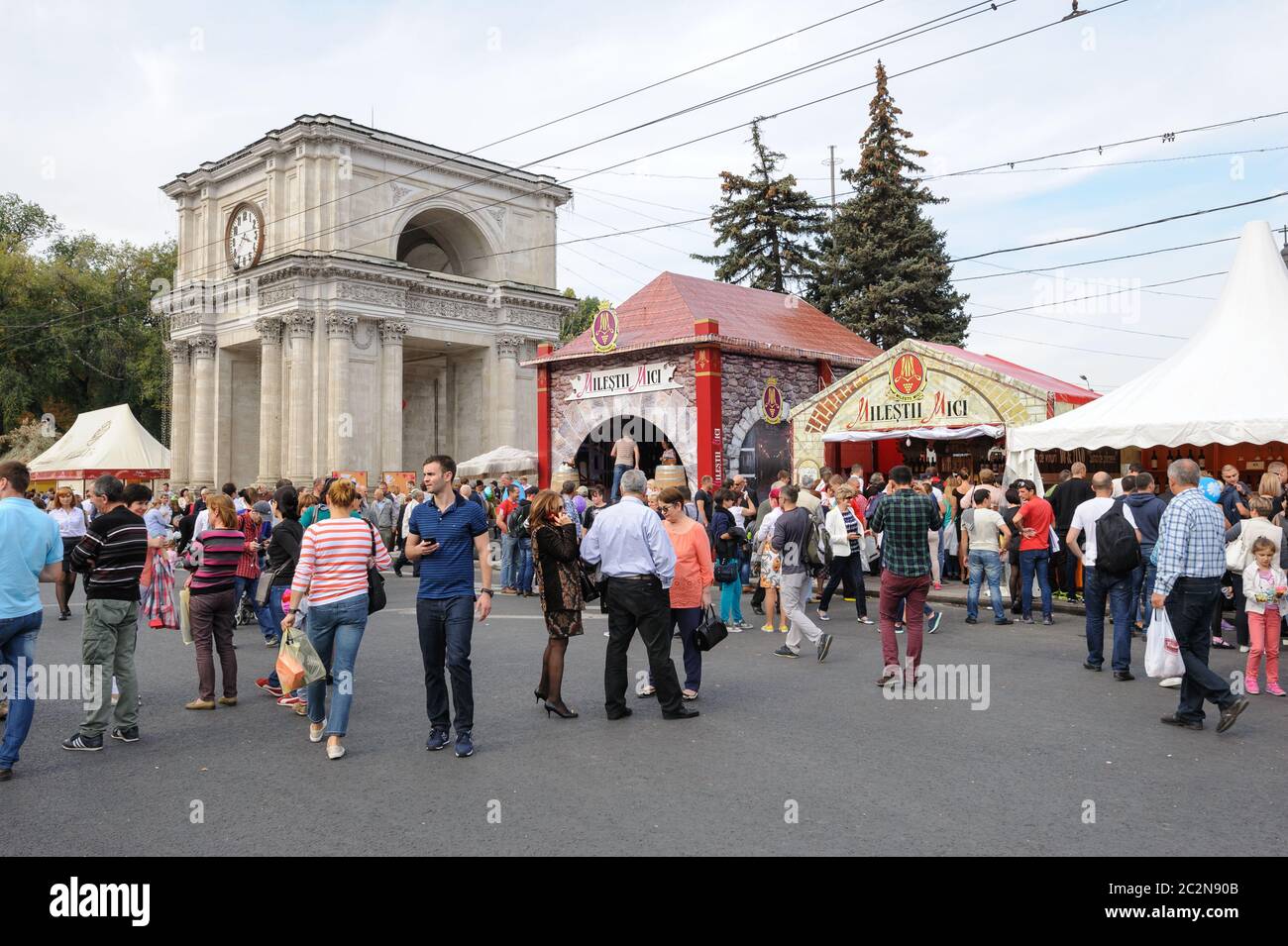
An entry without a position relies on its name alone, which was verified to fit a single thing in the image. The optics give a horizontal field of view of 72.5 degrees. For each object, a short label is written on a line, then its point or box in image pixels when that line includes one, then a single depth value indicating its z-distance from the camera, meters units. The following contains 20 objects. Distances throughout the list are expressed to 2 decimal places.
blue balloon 11.20
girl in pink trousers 7.67
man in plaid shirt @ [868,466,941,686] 7.97
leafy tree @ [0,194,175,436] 45.19
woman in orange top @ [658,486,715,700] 7.64
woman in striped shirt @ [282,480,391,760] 6.02
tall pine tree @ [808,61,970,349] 32.44
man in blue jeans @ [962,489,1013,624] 11.58
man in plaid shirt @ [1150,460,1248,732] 6.44
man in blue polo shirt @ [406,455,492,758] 6.07
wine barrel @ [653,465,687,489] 15.77
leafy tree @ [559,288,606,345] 65.31
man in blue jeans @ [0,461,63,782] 5.63
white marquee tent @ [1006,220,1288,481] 11.99
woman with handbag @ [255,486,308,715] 8.29
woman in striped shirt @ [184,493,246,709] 7.50
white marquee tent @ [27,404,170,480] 34.84
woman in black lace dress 6.97
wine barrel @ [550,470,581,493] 20.42
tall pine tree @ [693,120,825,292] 39.12
